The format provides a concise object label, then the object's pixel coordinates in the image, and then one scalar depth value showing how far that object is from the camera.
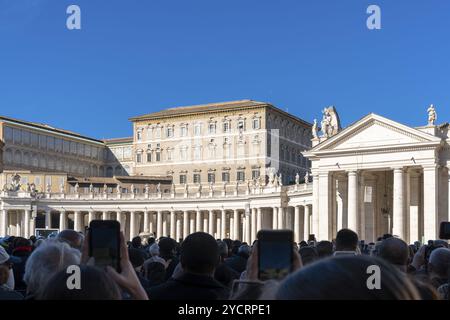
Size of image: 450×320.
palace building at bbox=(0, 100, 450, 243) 65.38
